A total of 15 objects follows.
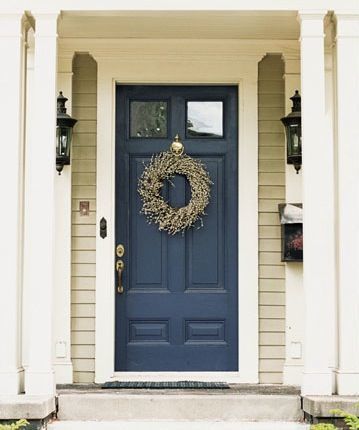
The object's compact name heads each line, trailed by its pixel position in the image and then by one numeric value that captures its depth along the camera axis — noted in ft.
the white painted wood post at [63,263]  20.51
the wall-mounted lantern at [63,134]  20.52
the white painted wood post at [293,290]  20.49
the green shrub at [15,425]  15.20
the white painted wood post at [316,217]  17.49
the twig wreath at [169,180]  20.88
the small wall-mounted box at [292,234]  20.58
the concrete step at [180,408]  17.78
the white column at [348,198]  17.67
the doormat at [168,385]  19.34
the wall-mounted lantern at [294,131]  20.40
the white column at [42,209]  17.56
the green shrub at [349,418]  15.35
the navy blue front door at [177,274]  20.89
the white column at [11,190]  17.75
